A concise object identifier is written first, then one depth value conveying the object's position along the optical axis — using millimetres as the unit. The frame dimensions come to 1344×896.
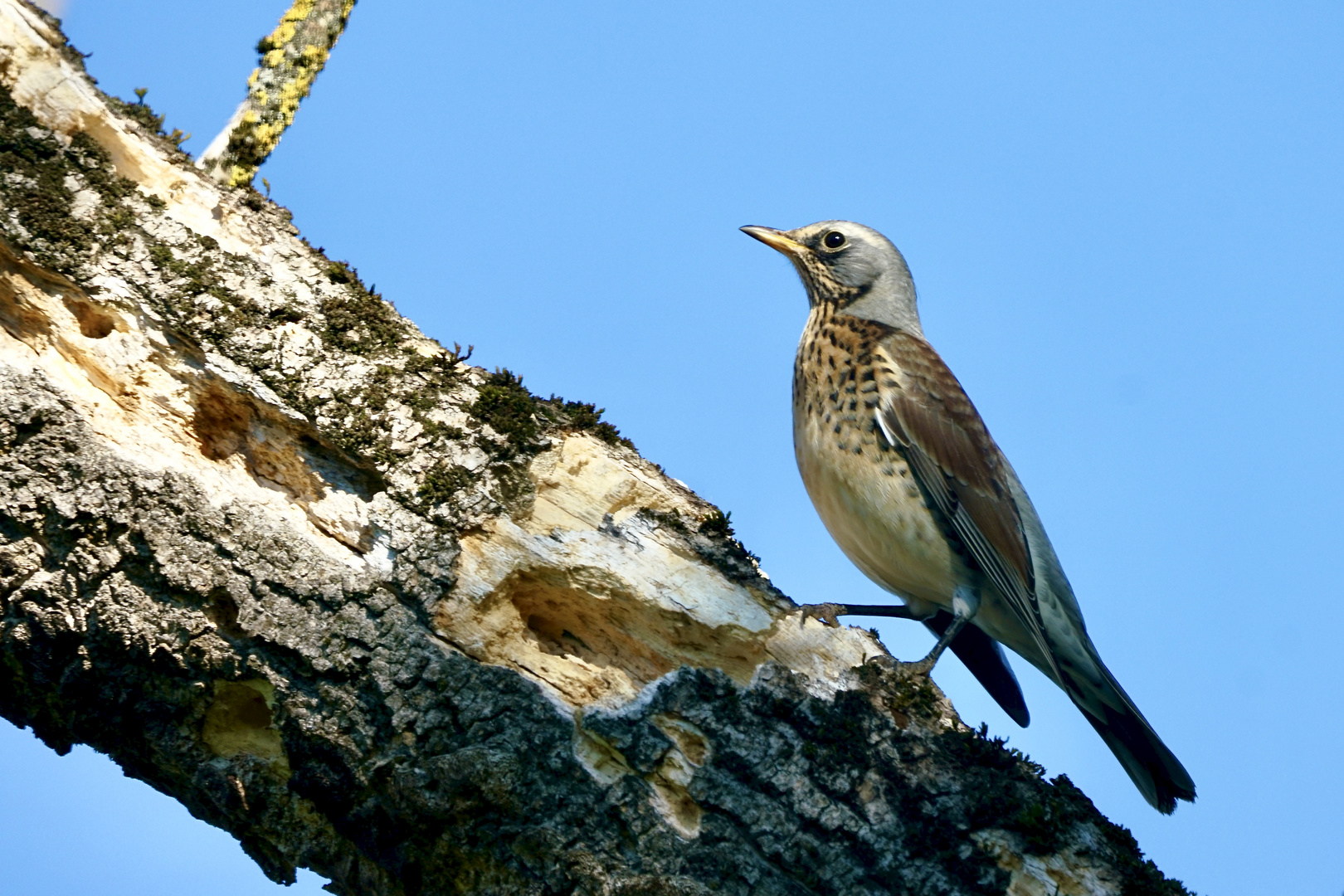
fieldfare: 9664
